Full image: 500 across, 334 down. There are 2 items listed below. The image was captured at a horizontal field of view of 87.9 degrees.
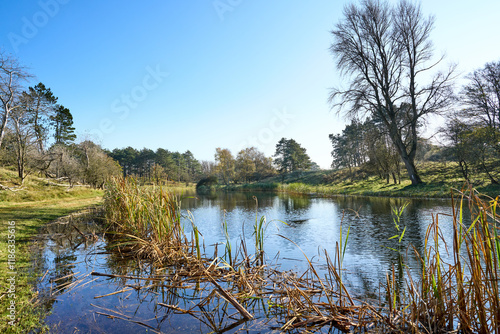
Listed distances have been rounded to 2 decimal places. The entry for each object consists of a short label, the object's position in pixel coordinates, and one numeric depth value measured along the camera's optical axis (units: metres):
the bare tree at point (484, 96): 17.34
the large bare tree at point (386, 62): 16.09
